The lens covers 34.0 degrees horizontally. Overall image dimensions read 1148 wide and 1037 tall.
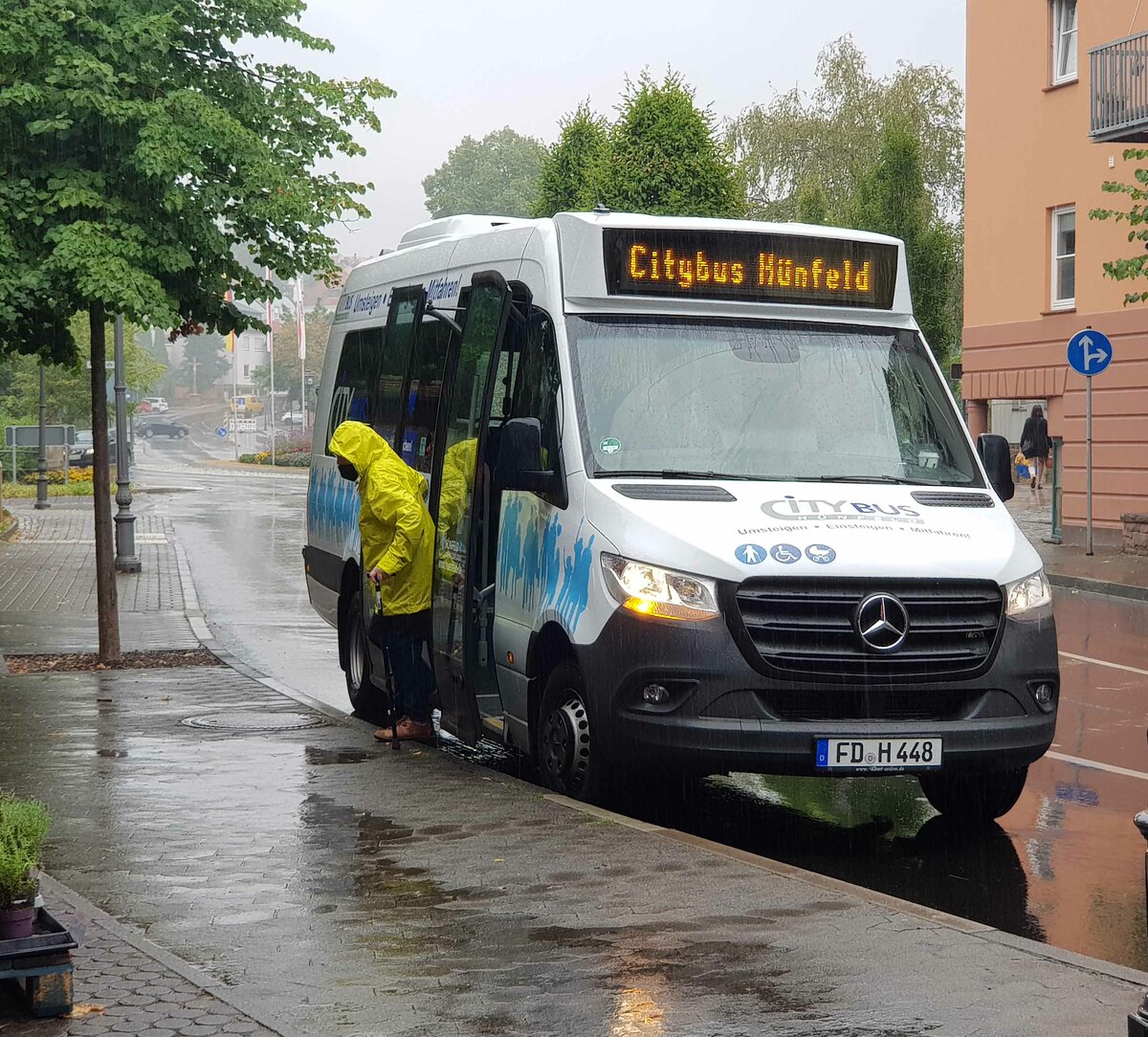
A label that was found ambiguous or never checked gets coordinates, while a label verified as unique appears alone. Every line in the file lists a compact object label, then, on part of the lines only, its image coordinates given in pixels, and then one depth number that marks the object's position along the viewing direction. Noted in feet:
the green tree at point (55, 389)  175.94
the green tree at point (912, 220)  147.54
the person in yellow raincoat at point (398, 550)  32.09
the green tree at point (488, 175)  434.71
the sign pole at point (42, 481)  138.00
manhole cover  36.58
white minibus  25.05
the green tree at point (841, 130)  173.27
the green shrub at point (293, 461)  267.80
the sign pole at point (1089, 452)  81.41
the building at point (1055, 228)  96.17
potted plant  17.35
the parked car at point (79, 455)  227.81
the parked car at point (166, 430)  455.22
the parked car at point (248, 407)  387.47
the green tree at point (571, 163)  141.69
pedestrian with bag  121.90
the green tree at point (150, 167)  42.83
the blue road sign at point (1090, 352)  80.43
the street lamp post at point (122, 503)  80.74
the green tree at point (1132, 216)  78.48
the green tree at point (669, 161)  126.00
